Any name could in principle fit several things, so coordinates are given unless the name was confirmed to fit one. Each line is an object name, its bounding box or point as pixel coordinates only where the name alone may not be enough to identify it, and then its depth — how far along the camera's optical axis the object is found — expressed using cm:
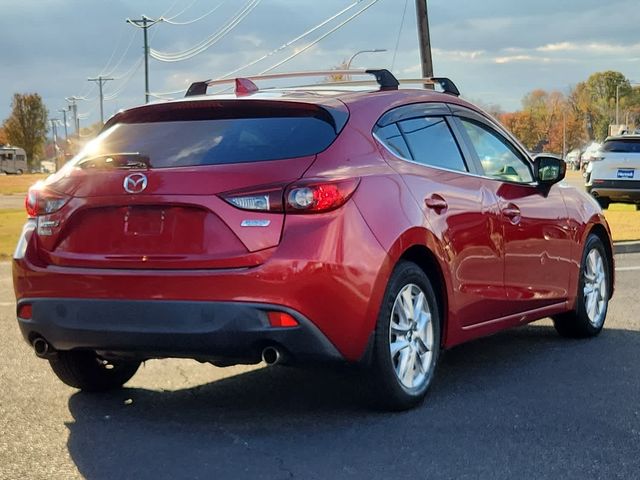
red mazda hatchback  457
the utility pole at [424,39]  2388
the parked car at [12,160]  12506
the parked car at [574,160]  10256
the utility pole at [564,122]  13594
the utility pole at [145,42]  5903
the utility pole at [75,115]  13202
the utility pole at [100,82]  11046
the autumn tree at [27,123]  14525
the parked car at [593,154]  2249
